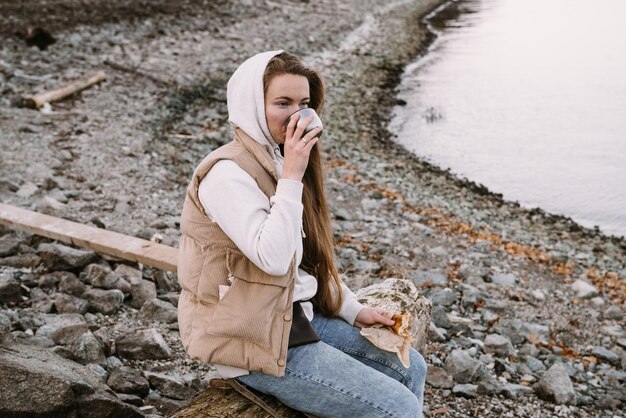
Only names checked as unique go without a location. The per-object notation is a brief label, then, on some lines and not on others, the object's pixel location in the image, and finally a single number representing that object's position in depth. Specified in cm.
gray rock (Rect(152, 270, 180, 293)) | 679
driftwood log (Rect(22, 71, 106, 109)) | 1209
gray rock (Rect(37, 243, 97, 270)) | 665
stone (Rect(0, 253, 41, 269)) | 666
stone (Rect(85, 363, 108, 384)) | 498
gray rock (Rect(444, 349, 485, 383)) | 625
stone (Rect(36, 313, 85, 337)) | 552
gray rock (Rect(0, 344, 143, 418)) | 369
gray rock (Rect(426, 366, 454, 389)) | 614
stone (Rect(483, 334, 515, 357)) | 704
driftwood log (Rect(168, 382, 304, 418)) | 357
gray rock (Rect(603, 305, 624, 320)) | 846
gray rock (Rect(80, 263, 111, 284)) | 649
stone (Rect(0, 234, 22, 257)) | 686
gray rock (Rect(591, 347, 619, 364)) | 735
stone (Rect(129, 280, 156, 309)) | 636
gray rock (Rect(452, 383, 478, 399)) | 606
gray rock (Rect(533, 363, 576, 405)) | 631
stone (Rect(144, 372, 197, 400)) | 498
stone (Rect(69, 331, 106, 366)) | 515
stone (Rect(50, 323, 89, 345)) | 539
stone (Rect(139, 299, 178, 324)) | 616
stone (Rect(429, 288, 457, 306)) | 787
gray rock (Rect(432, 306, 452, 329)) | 726
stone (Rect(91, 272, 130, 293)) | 645
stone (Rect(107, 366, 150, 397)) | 483
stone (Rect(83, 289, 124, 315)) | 613
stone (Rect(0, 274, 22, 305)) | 599
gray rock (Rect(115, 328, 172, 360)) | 538
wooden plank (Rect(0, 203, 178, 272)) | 685
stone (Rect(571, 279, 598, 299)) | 892
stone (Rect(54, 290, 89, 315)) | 598
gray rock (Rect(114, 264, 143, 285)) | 661
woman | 336
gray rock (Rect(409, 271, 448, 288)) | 834
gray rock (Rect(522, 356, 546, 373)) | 690
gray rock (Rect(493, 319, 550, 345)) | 746
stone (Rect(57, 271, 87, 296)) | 630
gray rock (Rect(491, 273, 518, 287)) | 893
